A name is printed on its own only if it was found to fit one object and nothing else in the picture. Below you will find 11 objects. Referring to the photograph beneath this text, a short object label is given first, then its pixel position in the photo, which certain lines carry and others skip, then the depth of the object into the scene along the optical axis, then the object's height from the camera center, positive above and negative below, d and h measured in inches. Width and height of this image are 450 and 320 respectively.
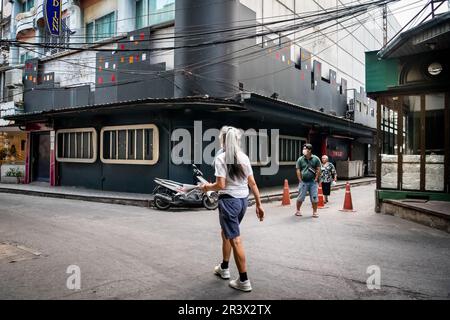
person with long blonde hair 158.6 -12.7
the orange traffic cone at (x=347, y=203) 419.2 -47.3
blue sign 661.3 +285.2
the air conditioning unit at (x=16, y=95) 832.8 +164.9
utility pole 609.3 +257.6
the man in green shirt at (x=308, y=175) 366.9 -12.0
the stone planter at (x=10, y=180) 758.5 -40.6
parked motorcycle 429.4 -43.0
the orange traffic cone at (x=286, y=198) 471.8 -47.3
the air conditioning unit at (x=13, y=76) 892.0 +222.1
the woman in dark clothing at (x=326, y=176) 470.8 -16.5
